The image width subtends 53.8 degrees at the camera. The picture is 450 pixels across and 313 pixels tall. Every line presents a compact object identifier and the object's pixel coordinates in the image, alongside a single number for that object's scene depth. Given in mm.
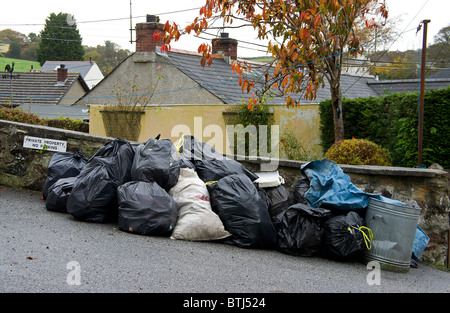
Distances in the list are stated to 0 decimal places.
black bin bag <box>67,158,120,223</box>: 4996
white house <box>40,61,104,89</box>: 42844
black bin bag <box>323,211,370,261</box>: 4676
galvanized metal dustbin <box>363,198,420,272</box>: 4660
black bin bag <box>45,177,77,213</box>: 5355
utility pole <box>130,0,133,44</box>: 21659
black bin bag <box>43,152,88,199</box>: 5809
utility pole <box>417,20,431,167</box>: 6738
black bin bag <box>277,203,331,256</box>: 4734
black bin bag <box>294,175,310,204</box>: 5326
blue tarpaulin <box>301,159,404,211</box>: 4898
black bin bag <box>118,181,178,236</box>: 4660
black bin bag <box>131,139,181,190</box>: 4996
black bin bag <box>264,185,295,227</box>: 5227
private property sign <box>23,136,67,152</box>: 6367
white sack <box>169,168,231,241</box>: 4730
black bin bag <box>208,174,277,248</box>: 4770
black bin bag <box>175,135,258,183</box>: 5430
